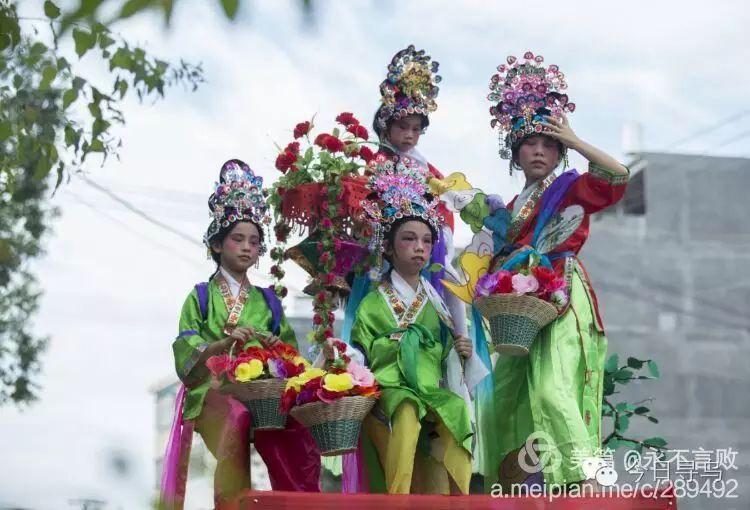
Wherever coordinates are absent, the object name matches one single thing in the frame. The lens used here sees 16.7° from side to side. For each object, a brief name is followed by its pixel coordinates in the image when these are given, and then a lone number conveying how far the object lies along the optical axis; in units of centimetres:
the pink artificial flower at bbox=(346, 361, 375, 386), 1009
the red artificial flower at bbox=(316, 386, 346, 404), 986
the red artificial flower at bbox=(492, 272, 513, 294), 1063
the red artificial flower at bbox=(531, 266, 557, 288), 1072
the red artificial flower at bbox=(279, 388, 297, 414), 1017
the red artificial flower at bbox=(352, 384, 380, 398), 1000
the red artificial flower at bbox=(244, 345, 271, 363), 1052
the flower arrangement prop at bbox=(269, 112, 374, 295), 1136
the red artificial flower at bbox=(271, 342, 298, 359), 1066
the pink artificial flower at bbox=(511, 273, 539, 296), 1059
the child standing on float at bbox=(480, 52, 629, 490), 1072
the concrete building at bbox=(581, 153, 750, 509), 3574
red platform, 869
